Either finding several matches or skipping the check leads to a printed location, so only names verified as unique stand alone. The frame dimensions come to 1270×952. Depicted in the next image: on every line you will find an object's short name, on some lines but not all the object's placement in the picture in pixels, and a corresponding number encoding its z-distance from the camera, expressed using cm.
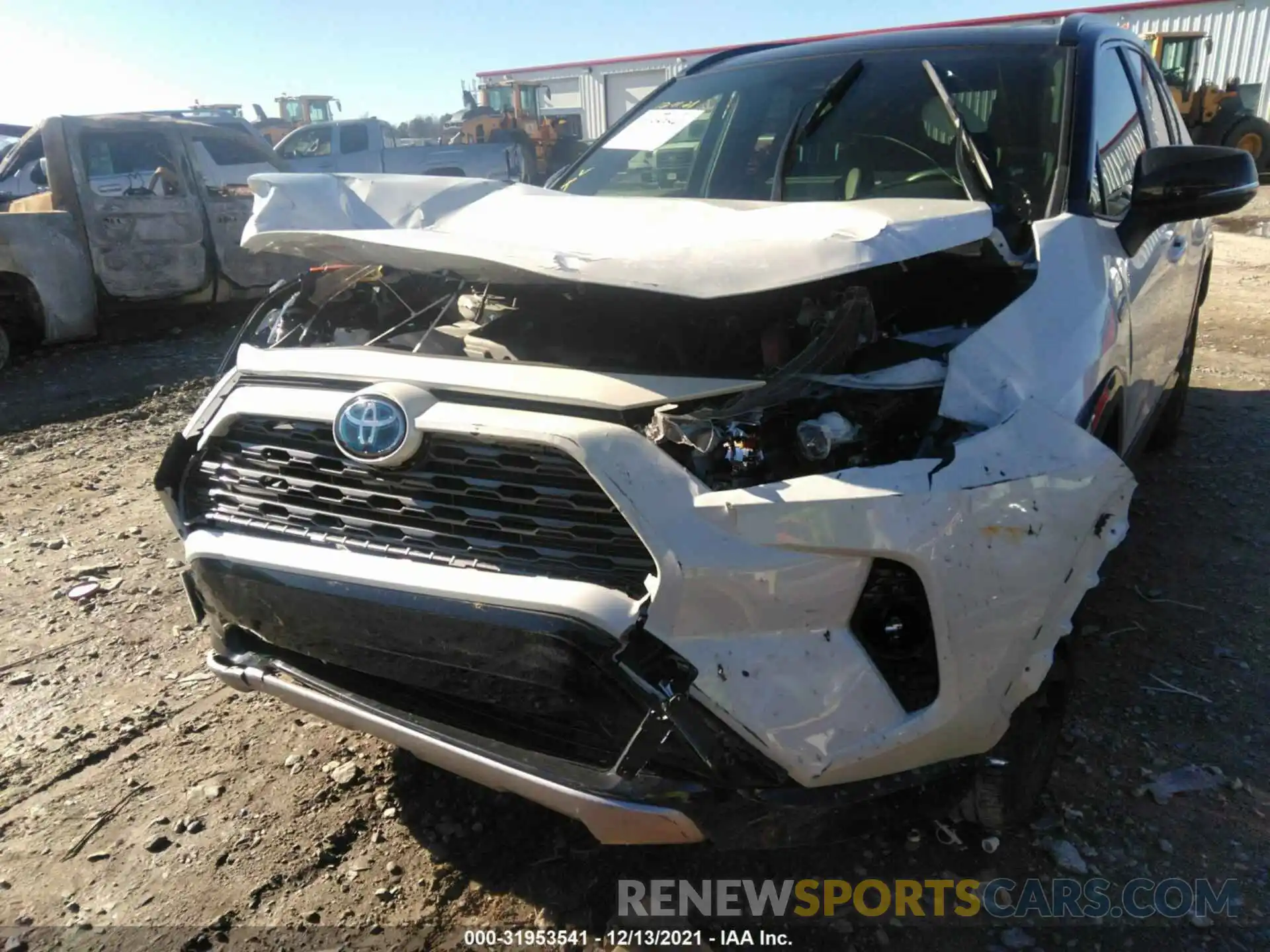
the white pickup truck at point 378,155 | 1359
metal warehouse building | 2236
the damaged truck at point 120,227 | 692
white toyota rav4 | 166
